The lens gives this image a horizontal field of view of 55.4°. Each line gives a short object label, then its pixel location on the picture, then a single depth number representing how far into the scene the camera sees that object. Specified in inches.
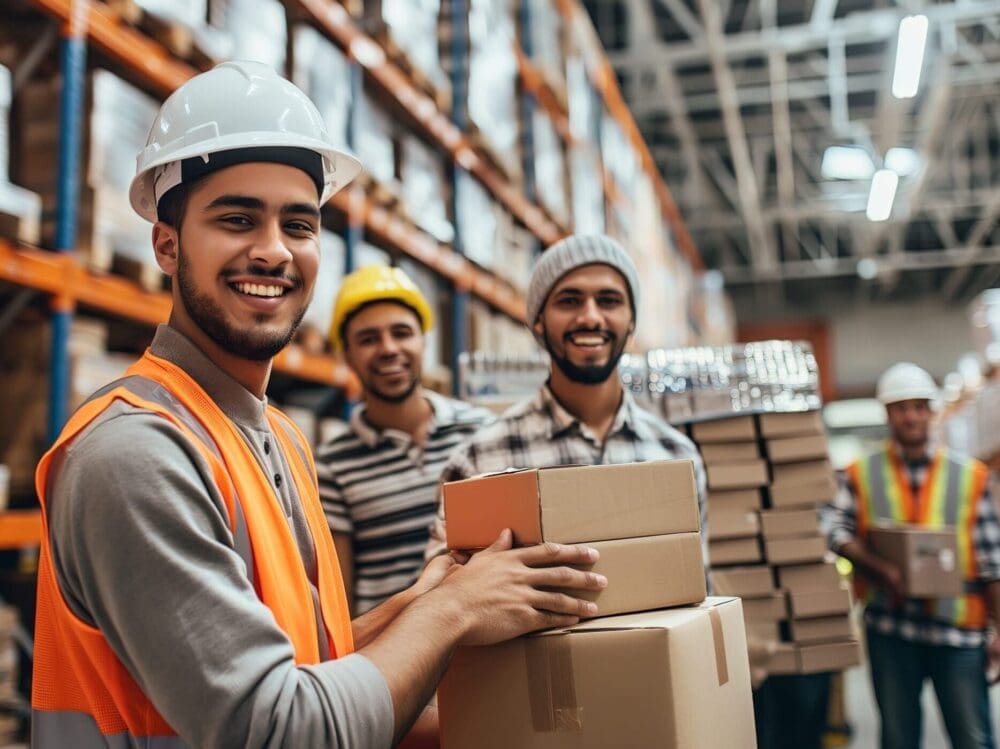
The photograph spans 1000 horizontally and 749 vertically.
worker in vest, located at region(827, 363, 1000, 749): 162.1
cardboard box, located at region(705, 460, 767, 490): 152.4
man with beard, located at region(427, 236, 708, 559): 111.0
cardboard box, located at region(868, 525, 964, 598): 161.2
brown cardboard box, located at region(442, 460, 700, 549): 62.9
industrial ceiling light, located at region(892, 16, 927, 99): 367.2
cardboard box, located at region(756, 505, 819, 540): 155.1
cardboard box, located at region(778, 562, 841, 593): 156.1
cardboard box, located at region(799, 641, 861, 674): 154.9
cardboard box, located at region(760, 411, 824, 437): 155.8
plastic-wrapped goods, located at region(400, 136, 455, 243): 214.5
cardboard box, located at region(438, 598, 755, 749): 58.9
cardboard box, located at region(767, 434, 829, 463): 155.0
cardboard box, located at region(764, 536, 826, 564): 154.6
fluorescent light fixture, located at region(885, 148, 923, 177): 666.2
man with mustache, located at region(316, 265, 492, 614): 124.3
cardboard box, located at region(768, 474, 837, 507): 155.6
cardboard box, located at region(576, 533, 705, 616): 64.5
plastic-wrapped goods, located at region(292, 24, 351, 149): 166.2
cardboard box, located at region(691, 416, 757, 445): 154.8
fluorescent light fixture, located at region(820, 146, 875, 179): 679.1
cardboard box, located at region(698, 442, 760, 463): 154.6
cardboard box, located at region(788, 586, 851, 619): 153.9
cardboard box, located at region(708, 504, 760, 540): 152.6
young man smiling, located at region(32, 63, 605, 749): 46.1
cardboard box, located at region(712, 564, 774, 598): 153.0
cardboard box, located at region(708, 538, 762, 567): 153.3
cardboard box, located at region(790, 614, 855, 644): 154.5
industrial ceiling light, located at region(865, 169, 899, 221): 585.9
